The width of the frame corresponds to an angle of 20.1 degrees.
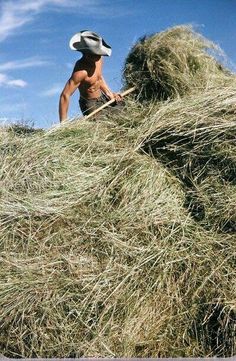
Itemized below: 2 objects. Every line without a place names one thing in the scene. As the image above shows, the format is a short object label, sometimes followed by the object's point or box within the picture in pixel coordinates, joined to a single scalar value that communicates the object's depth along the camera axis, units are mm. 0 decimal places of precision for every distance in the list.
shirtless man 5832
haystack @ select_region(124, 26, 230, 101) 5230
